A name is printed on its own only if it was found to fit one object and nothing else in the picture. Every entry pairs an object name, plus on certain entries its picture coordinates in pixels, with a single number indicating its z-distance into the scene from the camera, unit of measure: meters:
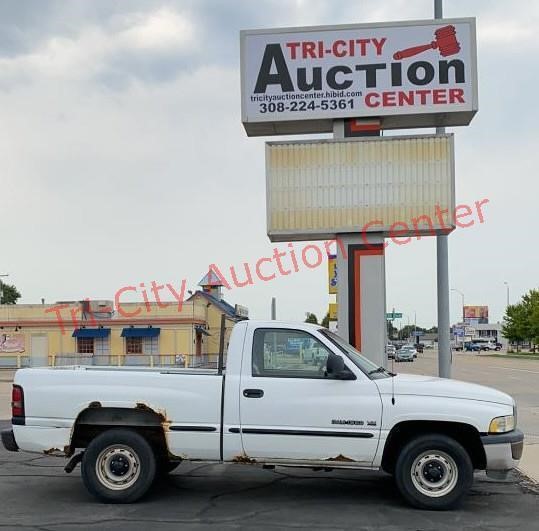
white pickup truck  7.53
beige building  44.91
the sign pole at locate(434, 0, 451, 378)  13.16
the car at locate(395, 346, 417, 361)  56.64
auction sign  12.08
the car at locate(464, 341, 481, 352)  111.69
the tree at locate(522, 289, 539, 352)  78.00
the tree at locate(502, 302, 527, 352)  84.12
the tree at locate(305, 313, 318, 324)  63.76
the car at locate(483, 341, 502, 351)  119.53
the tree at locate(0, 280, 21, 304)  107.00
